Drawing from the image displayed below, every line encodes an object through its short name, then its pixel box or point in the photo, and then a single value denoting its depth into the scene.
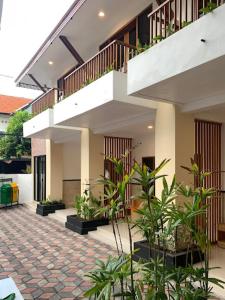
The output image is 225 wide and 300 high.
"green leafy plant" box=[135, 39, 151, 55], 4.74
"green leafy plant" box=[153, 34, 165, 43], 4.41
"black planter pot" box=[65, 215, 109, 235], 7.87
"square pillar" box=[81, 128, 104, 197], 8.92
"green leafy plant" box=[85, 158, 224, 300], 2.84
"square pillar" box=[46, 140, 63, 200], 11.68
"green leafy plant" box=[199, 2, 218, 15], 3.49
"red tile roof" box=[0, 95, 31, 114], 24.61
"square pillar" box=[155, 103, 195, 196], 5.56
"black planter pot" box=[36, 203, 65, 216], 10.72
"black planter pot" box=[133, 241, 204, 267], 4.80
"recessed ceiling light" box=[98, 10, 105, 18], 7.13
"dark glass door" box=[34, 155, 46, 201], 13.11
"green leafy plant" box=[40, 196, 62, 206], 11.09
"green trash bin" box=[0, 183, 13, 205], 12.53
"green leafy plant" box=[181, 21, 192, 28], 3.99
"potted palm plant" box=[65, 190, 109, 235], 7.94
